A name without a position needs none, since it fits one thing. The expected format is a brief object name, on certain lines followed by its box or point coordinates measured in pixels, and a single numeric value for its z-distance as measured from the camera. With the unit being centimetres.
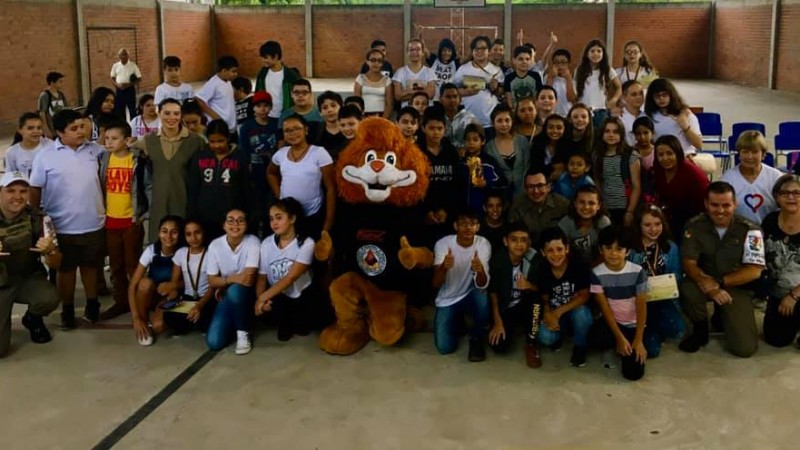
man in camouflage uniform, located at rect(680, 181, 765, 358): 443
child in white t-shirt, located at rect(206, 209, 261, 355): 458
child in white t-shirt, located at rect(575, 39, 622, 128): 660
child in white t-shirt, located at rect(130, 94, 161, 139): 643
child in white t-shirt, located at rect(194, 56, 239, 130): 672
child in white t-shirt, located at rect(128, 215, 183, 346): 472
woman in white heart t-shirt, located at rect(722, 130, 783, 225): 485
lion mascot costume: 450
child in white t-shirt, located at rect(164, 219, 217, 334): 470
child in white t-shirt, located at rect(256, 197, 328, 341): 463
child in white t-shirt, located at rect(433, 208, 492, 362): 449
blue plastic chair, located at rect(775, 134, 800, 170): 802
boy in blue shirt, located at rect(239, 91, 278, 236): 570
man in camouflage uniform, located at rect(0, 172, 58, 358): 452
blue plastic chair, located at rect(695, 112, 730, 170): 888
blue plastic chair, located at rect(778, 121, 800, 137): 802
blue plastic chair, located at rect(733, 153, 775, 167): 703
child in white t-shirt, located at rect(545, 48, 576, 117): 674
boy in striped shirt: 423
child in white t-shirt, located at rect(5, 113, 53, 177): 575
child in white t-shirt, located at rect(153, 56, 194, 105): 696
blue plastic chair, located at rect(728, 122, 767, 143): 808
